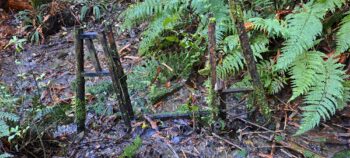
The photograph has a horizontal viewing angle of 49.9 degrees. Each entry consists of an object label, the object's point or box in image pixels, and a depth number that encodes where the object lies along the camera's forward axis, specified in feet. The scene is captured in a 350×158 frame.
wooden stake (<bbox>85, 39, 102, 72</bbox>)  9.89
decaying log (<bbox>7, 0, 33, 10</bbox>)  21.94
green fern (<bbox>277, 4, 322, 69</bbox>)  10.62
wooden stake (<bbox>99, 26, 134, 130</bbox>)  9.84
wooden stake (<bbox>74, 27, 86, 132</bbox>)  9.95
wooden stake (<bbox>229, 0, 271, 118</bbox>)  9.02
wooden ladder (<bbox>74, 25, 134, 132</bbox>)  9.83
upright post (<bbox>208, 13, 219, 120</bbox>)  9.12
